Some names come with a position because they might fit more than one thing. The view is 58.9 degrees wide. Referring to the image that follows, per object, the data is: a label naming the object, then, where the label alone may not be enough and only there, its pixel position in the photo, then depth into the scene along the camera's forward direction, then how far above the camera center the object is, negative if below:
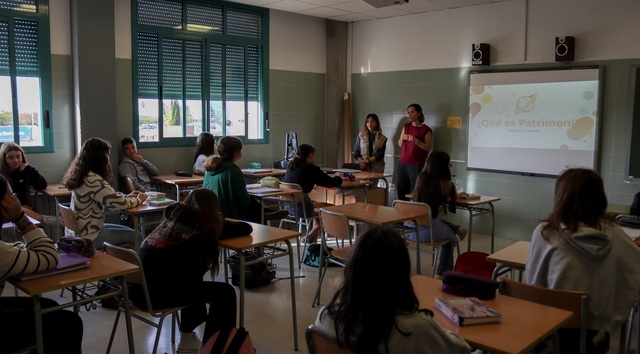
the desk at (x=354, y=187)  6.46 -0.71
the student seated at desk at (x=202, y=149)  6.84 -0.31
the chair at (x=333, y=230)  4.21 -0.80
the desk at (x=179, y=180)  6.36 -0.64
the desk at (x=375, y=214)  4.16 -0.68
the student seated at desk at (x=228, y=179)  4.86 -0.48
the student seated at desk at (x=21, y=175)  5.32 -0.51
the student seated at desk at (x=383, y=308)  1.74 -0.56
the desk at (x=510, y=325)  1.95 -0.73
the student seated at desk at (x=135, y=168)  6.32 -0.51
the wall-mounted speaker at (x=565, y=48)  6.25 +0.89
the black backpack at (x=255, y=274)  4.84 -1.31
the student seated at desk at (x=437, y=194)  4.75 -0.57
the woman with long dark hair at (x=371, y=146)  7.91 -0.28
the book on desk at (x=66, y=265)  2.54 -0.68
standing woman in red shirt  7.47 -0.26
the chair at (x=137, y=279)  2.93 -0.83
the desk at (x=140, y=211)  4.66 -0.73
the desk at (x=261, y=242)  3.27 -0.70
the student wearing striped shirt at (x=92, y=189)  4.39 -0.52
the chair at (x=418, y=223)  4.57 -0.79
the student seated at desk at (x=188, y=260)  3.03 -0.73
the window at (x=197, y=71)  6.77 +0.67
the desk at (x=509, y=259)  3.02 -0.71
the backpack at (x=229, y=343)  2.57 -1.00
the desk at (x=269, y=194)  5.48 -0.68
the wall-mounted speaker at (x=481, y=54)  7.01 +0.91
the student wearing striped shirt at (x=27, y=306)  2.47 -0.88
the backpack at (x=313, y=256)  5.66 -1.31
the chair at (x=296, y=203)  5.75 -0.80
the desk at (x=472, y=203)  5.34 -0.71
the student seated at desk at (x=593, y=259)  2.51 -0.58
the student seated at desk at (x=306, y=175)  5.92 -0.52
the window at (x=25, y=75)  5.73 +0.48
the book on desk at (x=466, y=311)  2.10 -0.70
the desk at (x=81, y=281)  2.45 -0.71
